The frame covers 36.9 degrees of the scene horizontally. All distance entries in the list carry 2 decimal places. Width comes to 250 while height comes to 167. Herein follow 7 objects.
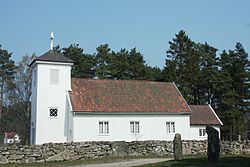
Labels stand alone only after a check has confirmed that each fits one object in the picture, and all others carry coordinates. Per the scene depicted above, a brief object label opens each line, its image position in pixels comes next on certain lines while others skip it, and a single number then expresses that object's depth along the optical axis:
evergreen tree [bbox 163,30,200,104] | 61.78
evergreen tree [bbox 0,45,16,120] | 56.06
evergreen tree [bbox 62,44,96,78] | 61.47
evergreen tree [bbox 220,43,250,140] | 58.12
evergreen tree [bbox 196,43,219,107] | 61.34
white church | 34.78
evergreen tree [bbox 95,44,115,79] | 61.72
